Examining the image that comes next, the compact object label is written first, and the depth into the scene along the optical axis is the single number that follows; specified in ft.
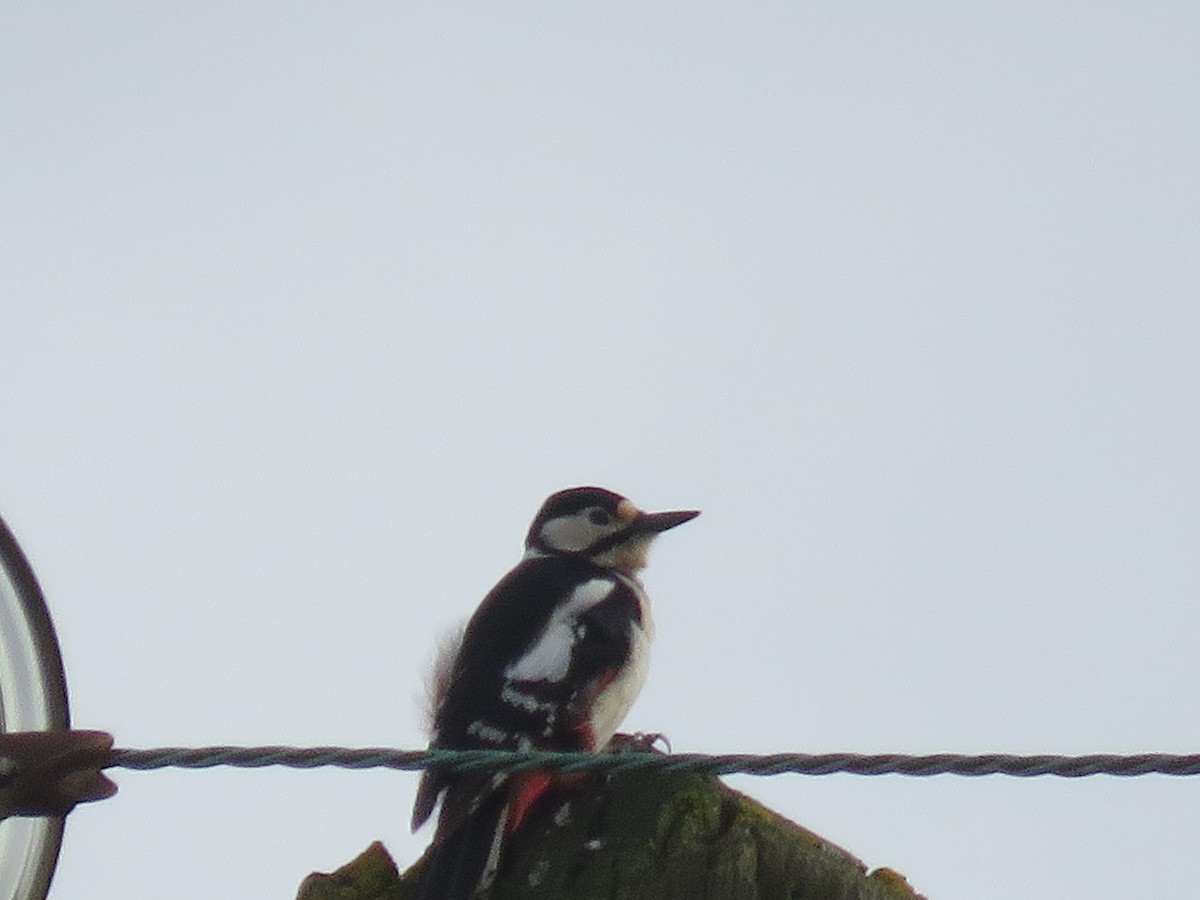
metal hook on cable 15.74
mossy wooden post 15.30
